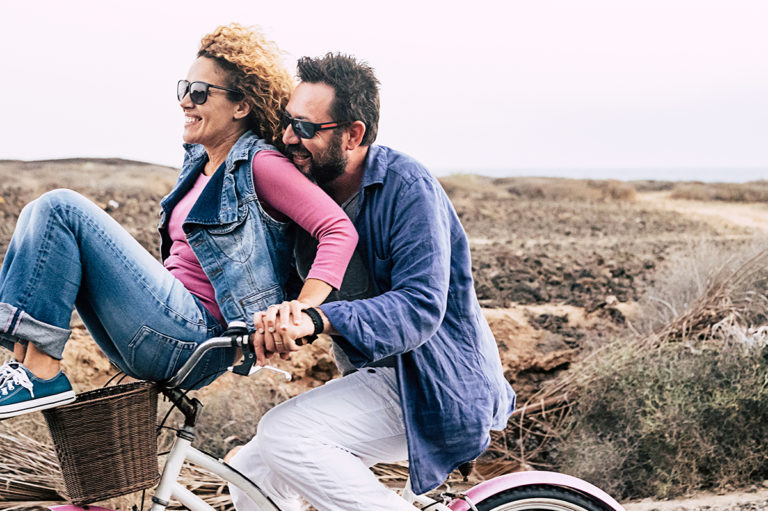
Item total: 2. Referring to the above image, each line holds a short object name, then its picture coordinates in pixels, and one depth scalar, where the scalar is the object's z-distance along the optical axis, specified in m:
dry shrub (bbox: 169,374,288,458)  4.83
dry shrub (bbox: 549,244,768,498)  4.76
